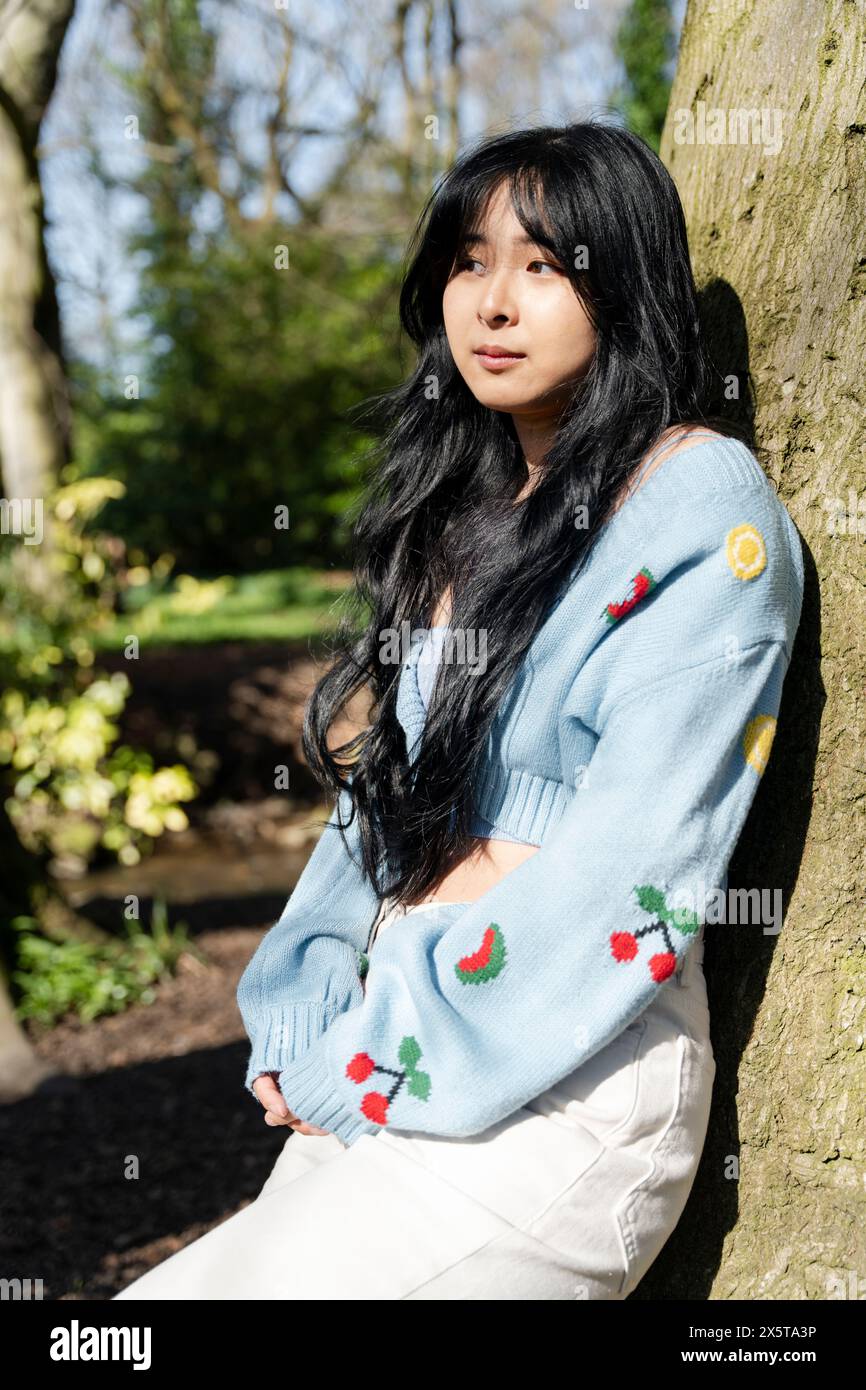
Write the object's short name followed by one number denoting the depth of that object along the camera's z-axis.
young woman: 1.53
